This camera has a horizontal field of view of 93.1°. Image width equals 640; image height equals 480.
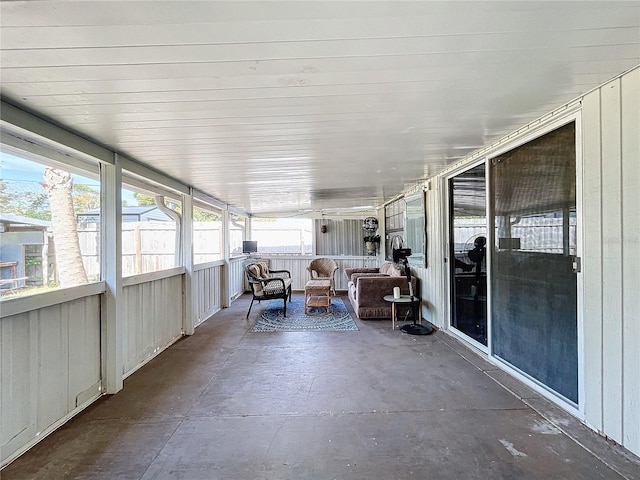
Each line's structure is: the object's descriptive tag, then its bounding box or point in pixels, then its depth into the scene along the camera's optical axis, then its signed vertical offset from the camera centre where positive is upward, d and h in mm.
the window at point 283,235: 8336 +96
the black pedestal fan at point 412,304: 4117 -999
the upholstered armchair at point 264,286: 5336 -874
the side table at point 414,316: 4137 -1214
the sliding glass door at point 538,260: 2131 -192
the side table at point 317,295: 5348 -1047
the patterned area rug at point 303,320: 4439 -1324
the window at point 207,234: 4824 +86
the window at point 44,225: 1833 +108
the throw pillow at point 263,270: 6155 -674
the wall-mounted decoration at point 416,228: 4680 +150
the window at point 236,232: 6779 +172
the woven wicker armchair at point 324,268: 7455 -732
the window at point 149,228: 3016 +137
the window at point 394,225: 6023 +270
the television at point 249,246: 7453 -179
